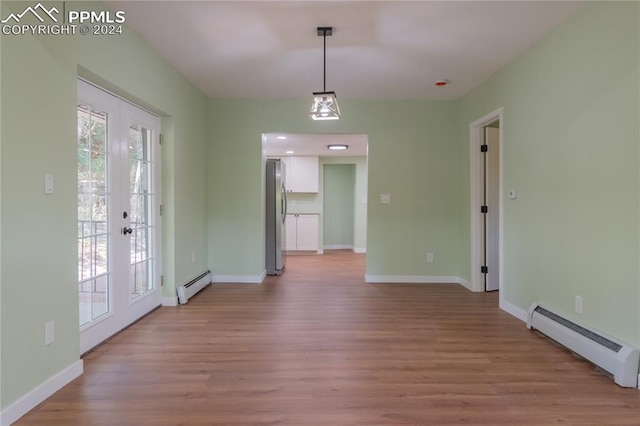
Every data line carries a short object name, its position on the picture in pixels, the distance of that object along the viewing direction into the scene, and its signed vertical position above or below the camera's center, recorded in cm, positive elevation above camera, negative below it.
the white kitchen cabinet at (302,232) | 795 -53
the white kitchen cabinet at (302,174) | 794 +76
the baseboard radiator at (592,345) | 208 -91
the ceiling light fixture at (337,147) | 669 +117
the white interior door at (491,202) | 433 +7
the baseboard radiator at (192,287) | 379 -89
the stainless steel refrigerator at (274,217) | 529 -13
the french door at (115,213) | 248 -3
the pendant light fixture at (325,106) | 300 +86
